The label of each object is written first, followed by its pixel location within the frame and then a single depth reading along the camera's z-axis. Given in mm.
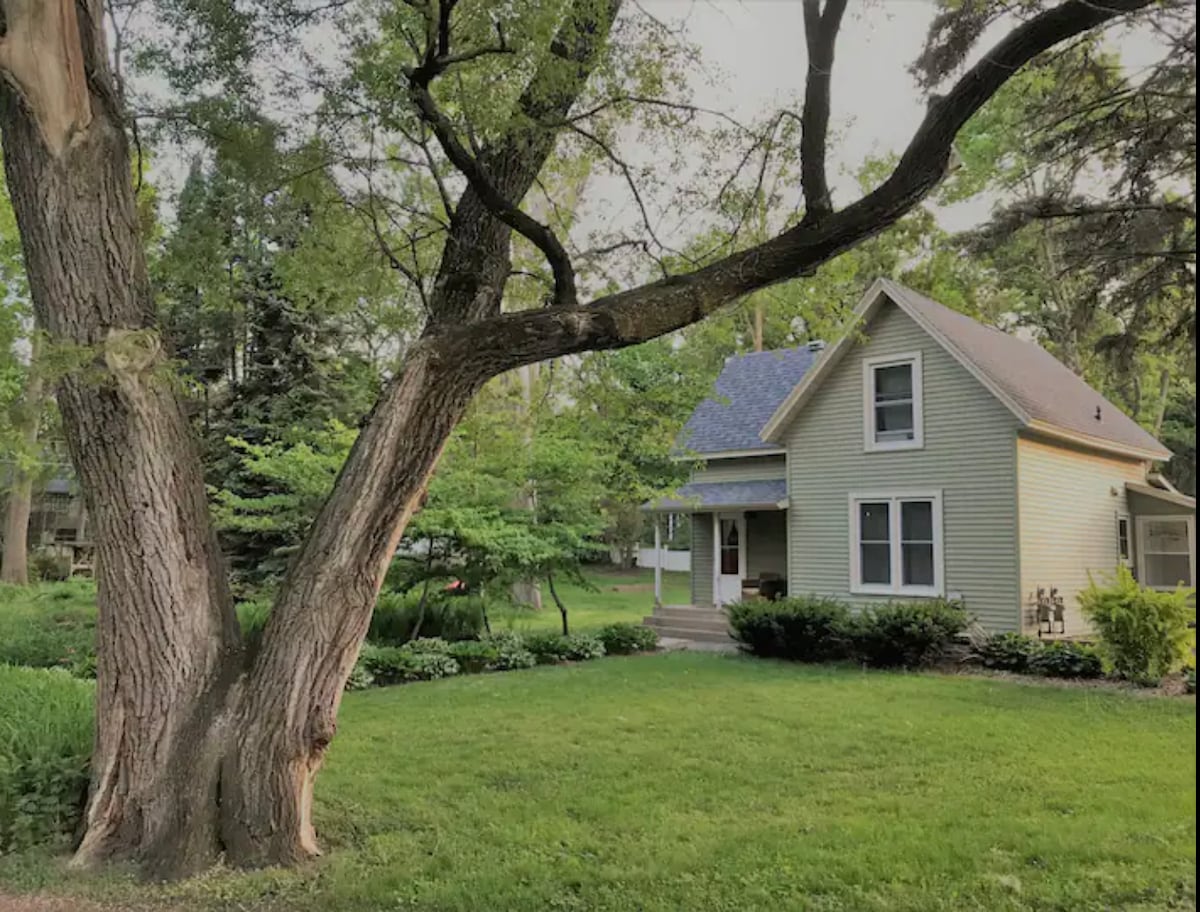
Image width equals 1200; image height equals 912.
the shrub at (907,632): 11531
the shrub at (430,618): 13039
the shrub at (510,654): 12274
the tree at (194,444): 4297
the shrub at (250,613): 10986
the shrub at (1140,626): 9828
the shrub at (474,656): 12000
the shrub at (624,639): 13938
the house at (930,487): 13500
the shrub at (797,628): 12312
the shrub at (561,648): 12969
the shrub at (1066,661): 10633
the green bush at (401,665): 10922
